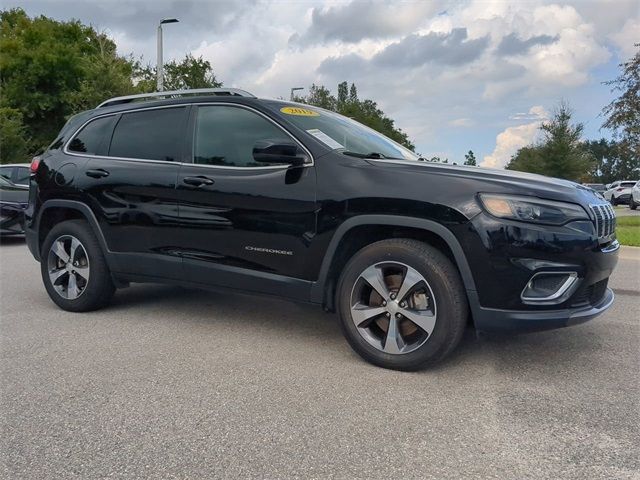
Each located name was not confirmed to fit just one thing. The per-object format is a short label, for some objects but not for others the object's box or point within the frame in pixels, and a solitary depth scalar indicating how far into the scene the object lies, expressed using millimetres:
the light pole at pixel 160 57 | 16906
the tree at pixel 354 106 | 47250
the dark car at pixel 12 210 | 9688
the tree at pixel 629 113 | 19375
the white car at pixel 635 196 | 23797
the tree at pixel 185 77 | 23016
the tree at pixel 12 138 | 25062
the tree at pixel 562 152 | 30344
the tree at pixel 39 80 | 30672
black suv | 3117
